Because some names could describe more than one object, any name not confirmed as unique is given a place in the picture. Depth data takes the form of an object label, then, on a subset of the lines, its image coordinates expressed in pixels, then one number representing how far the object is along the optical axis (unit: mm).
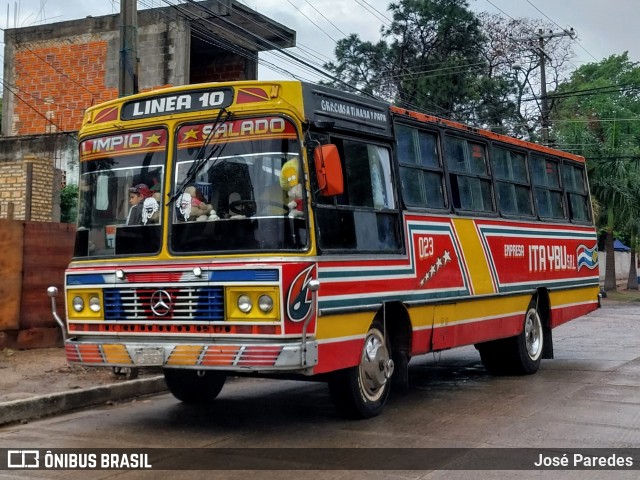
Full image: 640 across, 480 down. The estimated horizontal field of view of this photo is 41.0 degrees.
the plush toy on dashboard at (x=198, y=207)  7387
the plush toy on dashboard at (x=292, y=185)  7148
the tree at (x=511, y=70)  39656
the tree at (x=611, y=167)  35688
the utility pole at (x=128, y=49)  11086
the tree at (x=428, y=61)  36438
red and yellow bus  7055
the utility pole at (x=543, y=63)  32781
